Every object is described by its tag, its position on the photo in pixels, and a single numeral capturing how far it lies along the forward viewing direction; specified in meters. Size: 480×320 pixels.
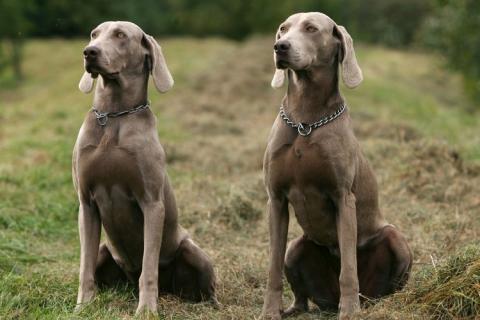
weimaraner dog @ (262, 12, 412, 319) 10.34
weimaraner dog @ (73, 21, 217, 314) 10.49
